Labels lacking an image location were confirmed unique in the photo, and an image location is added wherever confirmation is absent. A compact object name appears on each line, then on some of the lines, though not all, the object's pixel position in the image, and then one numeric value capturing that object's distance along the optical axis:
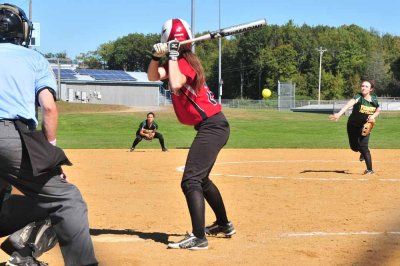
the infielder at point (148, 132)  28.94
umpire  6.37
